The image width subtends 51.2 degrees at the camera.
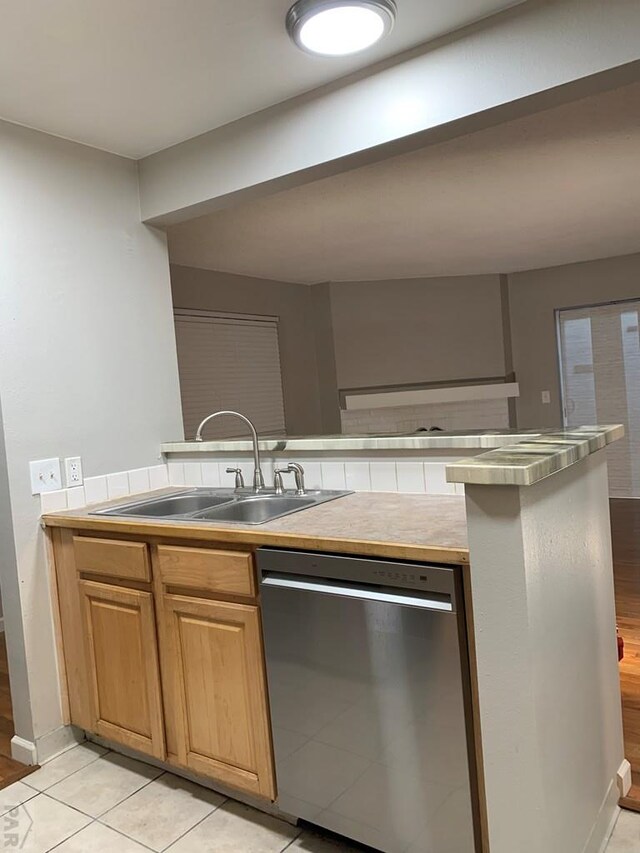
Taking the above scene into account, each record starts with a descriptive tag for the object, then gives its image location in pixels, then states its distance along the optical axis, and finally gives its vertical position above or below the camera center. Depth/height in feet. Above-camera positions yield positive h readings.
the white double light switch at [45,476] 8.07 -0.64
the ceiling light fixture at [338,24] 5.95 +3.45
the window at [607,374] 20.15 +0.06
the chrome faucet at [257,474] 8.42 -0.88
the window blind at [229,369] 15.79 +0.95
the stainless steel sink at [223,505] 7.82 -1.17
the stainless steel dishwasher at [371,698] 5.04 -2.47
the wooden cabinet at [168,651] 6.38 -2.51
